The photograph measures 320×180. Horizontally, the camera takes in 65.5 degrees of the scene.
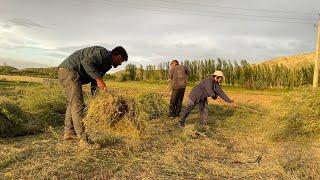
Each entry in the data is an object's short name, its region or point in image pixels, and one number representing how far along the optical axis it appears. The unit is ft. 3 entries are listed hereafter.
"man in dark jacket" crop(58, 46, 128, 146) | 12.12
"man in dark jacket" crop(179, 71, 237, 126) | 17.53
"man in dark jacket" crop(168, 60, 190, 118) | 22.18
